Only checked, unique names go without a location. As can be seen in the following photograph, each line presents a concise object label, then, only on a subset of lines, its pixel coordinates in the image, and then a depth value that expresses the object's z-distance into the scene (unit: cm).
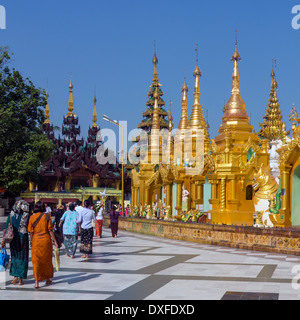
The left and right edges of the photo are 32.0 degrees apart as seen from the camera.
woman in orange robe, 927
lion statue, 1726
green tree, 2633
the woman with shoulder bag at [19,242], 945
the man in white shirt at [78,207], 1399
